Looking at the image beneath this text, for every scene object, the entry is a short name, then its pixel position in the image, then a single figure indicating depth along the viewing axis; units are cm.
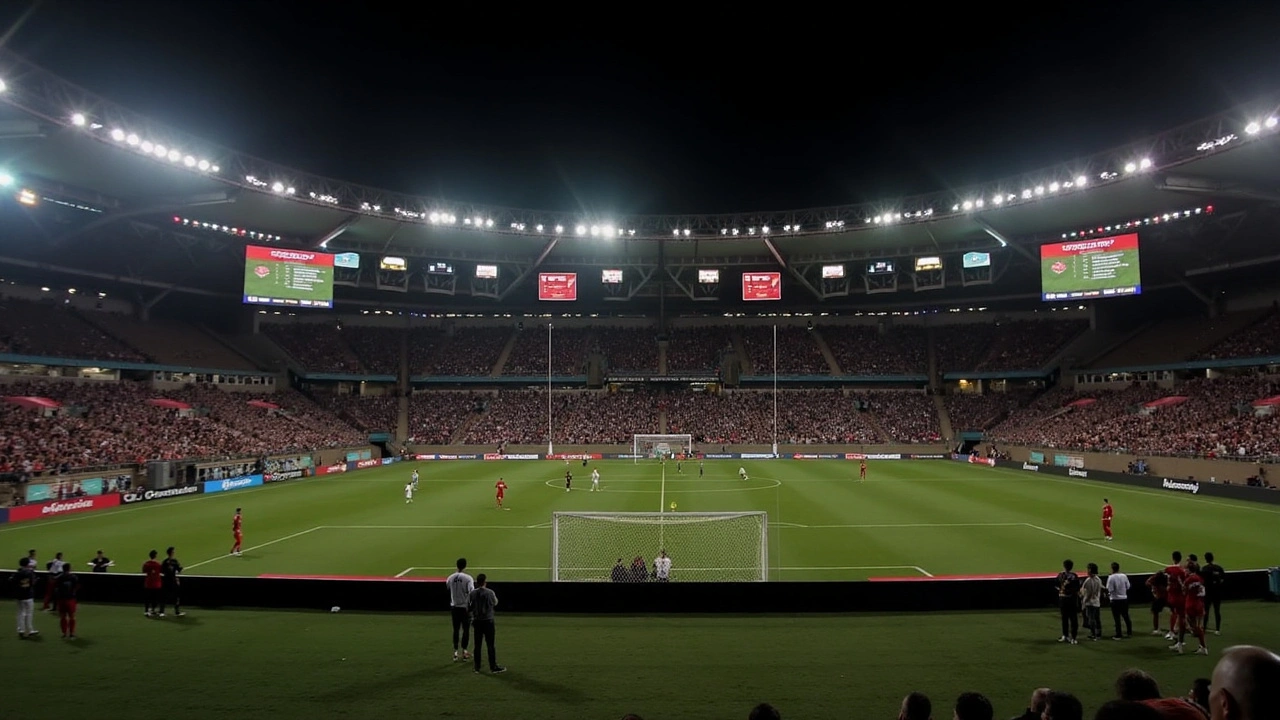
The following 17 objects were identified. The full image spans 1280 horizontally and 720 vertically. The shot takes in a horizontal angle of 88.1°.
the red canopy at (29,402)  3803
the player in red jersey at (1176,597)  1236
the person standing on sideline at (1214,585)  1281
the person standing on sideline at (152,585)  1445
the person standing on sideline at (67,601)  1293
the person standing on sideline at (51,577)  1423
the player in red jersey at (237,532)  2188
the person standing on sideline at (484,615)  1120
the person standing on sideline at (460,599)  1191
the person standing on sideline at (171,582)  1458
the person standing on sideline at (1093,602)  1295
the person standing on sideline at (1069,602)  1248
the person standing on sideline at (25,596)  1287
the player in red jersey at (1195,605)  1205
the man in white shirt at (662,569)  1648
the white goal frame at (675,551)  1859
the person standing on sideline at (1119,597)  1303
